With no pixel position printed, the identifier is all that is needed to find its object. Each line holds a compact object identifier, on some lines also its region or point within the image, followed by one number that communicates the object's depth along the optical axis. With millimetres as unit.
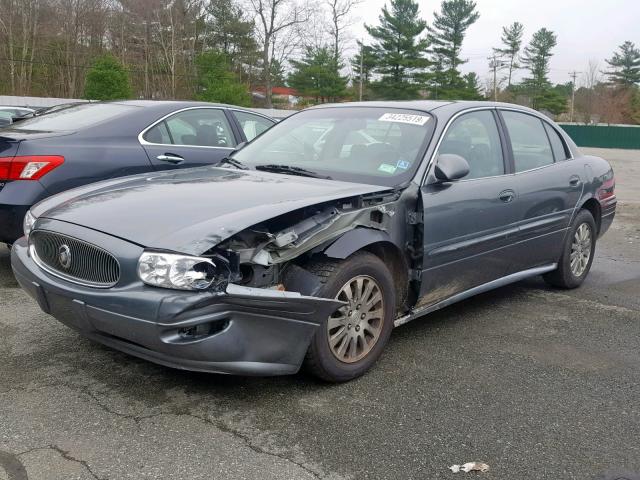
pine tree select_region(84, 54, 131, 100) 30703
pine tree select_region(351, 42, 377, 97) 55312
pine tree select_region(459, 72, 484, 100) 56456
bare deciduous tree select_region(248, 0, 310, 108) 49531
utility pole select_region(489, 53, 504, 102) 74681
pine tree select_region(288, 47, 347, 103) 53844
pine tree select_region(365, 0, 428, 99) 53312
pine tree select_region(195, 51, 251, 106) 38125
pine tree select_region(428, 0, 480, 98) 56688
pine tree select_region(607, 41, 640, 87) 75688
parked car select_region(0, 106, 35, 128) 13844
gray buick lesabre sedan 2906
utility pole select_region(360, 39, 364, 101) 54688
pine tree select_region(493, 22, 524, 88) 75500
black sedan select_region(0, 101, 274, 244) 4832
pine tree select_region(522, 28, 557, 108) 71750
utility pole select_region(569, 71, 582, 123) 74162
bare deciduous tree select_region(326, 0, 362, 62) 56616
